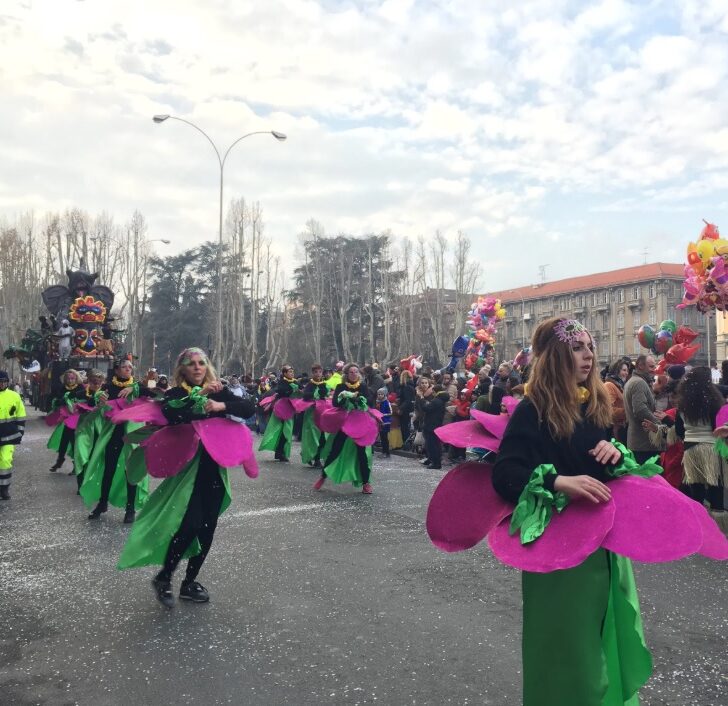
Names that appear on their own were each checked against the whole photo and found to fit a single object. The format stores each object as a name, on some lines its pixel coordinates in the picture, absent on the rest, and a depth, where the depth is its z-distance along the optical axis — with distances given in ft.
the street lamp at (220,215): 88.68
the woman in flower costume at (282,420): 47.67
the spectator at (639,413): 28.04
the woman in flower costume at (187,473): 17.25
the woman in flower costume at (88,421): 35.60
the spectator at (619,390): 32.76
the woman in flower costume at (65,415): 38.71
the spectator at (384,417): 50.75
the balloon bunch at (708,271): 31.35
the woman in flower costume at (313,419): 43.91
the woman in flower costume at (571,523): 8.38
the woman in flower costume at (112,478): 28.12
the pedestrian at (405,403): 53.98
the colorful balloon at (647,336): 38.12
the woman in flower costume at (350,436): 34.24
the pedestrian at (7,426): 33.24
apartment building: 243.60
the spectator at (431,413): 44.09
